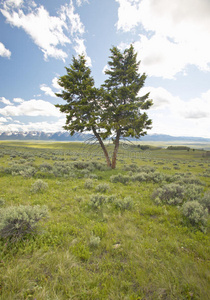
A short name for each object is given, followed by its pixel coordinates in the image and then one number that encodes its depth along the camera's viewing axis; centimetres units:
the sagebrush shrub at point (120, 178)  1095
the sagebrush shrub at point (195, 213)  477
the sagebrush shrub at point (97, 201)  621
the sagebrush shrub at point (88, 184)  922
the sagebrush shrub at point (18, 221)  358
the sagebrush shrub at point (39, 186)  785
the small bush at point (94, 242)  371
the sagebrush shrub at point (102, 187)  859
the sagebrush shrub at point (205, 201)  596
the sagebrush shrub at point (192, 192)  686
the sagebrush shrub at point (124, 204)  614
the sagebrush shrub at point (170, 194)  658
